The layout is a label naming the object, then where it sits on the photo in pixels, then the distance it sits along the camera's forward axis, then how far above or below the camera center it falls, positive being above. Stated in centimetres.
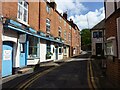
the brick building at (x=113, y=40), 508 +45
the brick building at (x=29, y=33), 679 +129
